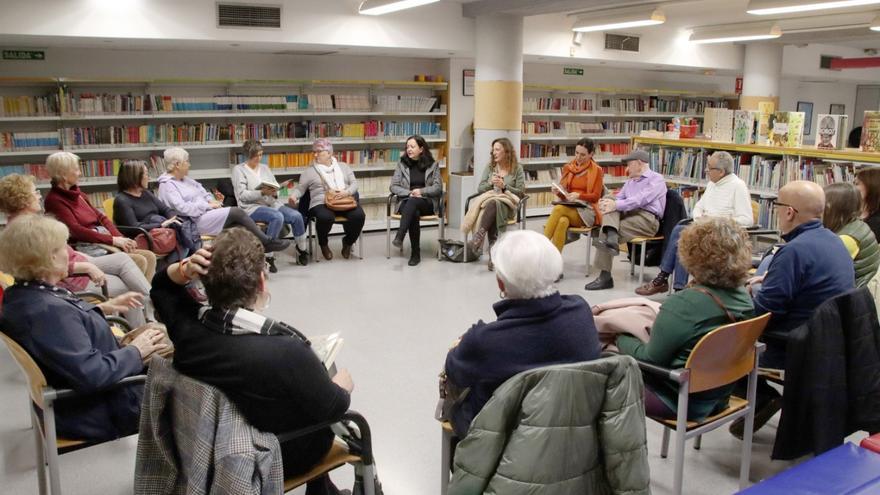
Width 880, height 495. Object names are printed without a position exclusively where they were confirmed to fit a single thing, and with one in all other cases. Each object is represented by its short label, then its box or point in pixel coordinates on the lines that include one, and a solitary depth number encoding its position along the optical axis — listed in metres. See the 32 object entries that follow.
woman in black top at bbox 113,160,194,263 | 5.44
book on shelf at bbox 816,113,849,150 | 5.99
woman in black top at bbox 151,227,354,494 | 1.92
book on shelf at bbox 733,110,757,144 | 6.66
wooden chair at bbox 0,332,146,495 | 2.27
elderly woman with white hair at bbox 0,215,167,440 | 2.33
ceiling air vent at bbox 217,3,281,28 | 6.96
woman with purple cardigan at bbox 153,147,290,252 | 6.02
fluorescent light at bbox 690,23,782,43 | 9.34
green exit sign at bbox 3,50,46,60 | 7.21
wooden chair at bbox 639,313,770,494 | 2.43
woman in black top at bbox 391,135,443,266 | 7.30
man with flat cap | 6.16
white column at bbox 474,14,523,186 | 8.30
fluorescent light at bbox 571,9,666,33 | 7.91
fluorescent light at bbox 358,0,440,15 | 6.88
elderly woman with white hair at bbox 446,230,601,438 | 2.06
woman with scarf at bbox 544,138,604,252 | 6.65
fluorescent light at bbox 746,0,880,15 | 6.97
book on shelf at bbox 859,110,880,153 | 5.65
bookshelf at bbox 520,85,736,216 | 10.56
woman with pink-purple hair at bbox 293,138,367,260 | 7.16
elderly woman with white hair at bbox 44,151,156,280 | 4.83
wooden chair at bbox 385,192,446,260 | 7.37
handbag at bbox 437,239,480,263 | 7.27
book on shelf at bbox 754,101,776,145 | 6.57
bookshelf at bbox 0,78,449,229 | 7.30
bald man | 2.98
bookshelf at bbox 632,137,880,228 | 5.97
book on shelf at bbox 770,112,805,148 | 6.34
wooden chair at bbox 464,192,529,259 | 7.13
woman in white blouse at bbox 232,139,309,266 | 6.75
